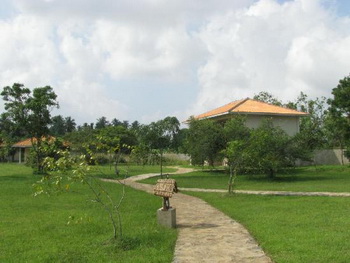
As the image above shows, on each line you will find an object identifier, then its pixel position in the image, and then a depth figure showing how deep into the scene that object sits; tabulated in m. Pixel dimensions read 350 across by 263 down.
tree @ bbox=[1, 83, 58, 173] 26.34
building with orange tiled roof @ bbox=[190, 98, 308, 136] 32.72
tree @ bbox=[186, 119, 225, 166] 25.55
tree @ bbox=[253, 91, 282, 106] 47.63
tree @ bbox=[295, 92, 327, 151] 34.59
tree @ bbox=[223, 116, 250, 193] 24.52
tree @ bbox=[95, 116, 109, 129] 94.61
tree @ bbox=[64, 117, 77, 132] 91.00
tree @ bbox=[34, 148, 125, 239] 6.81
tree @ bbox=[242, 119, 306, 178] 21.25
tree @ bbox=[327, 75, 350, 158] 27.48
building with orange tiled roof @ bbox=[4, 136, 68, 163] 52.94
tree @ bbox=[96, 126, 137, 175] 46.13
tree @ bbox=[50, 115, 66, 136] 87.56
